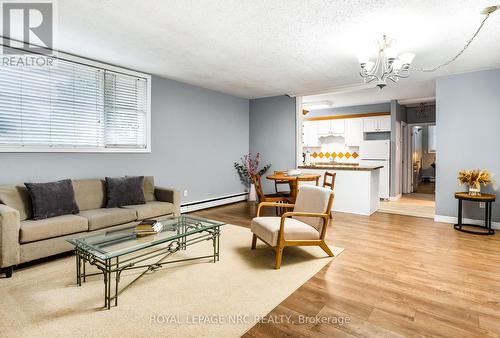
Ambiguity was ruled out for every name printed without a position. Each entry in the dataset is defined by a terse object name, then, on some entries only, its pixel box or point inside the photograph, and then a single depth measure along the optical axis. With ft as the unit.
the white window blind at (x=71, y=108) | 11.35
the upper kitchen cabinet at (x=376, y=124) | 24.93
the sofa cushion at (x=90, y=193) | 12.41
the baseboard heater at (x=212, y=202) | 18.54
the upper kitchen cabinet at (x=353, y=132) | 26.37
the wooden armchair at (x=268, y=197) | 15.46
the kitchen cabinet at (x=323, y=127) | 28.27
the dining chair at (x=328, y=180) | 17.30
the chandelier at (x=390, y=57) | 10.20
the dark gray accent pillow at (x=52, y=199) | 10.47
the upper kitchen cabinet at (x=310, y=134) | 29.30
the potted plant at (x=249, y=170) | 22.86
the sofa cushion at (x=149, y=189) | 14.80
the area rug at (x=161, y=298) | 6.30
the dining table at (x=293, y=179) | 15.42
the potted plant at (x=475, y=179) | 14.06
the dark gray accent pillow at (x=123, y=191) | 13.04
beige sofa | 8.86
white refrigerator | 24.47
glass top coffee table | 7.45
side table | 13.74
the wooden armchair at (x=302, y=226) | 9.83
